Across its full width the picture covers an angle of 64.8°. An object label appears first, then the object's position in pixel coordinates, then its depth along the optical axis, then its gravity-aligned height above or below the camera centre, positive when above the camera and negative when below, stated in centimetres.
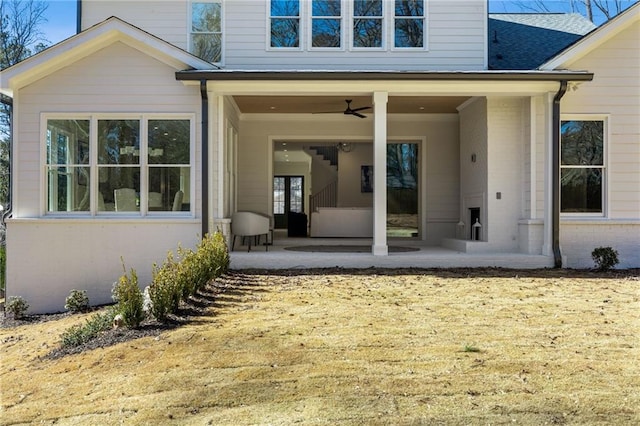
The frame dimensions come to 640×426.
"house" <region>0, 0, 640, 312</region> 857 +155
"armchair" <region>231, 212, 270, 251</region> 971 -36
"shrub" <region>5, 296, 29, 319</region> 816 -165
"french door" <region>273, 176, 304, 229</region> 1938 +47
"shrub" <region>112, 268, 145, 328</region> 511 -102
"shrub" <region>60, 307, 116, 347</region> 499 -129
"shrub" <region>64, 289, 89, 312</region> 807 -155
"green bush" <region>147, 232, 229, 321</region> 531 -85
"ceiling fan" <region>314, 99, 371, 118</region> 1035 +201
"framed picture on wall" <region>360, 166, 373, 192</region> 1711 +100
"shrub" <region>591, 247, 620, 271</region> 851 -85
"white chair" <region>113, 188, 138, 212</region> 884 +12
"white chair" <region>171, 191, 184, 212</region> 887 +8
